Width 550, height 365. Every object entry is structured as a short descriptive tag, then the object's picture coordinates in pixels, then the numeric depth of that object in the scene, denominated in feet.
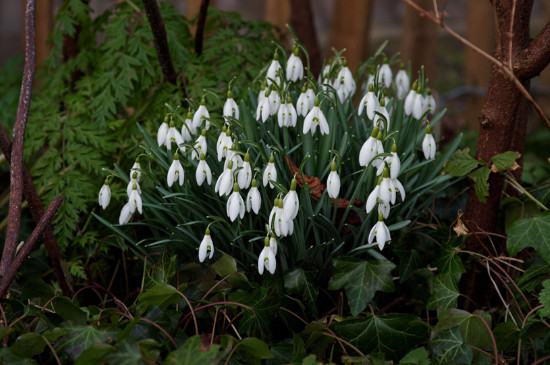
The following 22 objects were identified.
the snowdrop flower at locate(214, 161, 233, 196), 3.26
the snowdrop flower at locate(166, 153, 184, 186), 3.34
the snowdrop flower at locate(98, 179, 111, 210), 3.38
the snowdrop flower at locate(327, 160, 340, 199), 3.24
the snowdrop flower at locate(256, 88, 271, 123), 3.41
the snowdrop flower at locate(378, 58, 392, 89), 3.63
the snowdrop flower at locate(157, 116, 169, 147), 3.45
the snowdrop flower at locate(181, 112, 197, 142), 3.52
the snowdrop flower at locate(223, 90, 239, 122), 3.49
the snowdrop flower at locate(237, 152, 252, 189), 3.26
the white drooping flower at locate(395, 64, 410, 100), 3.68
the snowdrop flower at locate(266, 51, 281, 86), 3.53
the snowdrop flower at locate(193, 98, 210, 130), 3.47
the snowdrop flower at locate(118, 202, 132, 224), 3.38
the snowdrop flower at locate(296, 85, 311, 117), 3.42
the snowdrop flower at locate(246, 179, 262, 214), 3.23
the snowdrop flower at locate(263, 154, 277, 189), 3.30
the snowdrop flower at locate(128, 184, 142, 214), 3.33
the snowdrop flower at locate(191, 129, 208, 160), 3.37
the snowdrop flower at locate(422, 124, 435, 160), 3.42
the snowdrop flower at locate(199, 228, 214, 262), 3.26
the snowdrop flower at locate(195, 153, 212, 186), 3.33
